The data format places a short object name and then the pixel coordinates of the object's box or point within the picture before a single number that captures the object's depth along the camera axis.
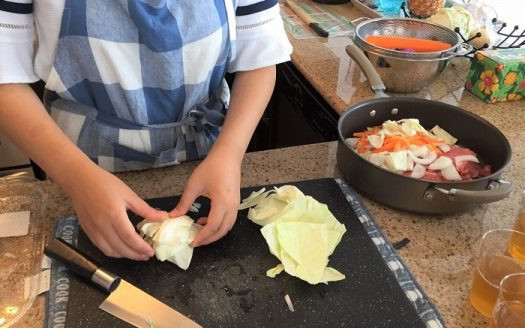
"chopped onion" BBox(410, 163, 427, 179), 0.85
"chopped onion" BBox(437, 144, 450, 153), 0.90
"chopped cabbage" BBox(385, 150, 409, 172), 0.84
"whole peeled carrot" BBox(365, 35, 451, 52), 1.24
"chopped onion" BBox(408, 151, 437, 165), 0.86
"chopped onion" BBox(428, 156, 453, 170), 0.85
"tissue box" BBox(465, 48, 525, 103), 1.14
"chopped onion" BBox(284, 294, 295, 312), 0.65
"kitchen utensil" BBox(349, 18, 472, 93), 1.15
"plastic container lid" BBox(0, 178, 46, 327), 0.64
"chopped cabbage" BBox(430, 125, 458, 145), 0.96
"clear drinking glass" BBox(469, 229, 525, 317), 0.65
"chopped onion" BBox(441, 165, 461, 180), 0.84
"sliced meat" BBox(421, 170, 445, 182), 0.84
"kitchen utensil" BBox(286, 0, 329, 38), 1.54
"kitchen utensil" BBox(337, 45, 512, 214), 0.77
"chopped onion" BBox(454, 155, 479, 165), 0.87
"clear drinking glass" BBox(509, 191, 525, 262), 0.72
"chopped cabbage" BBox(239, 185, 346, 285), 0.70
